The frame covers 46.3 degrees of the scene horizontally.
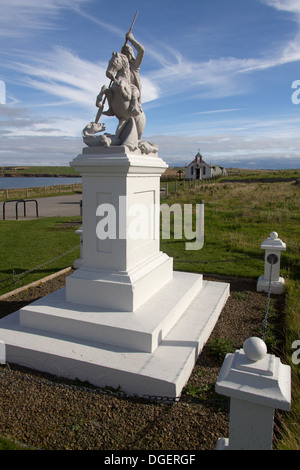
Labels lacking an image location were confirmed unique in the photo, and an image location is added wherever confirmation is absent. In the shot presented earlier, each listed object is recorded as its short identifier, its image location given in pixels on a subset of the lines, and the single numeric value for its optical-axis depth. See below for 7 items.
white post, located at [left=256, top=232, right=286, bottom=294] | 7.23
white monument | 4.21
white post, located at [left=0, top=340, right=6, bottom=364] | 4.55
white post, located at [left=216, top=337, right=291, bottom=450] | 2.33
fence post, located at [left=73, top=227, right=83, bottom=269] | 8.58
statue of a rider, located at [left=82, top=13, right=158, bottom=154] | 5.25
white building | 49.47
